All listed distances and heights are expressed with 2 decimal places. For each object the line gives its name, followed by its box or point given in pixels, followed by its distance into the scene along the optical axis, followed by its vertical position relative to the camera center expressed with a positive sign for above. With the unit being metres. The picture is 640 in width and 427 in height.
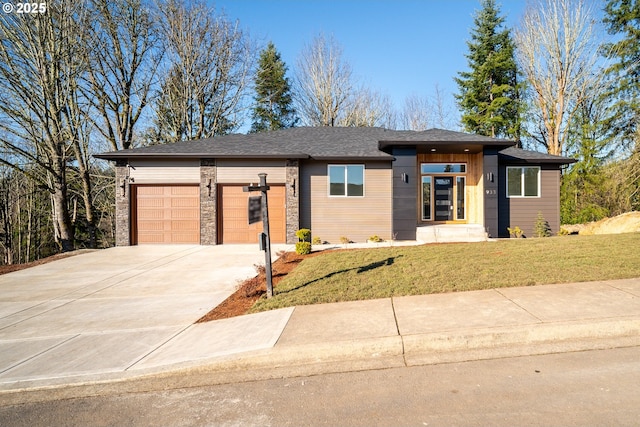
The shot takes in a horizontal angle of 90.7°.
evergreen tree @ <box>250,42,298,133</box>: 27.47 +10.23
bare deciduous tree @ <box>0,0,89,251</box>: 13.38 +5.84
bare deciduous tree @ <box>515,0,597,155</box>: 20.44 +9.59
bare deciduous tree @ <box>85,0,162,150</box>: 17.64 +9.17
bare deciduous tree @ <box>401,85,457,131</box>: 29.41 +8.79
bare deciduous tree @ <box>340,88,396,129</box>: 26.14 +8.53
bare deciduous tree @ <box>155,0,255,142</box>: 20.11 +9.28
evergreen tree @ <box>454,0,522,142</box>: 23.11 +9.90
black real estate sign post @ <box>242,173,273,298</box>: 5.36 -0.38
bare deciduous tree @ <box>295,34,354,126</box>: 24.88 +9.66
